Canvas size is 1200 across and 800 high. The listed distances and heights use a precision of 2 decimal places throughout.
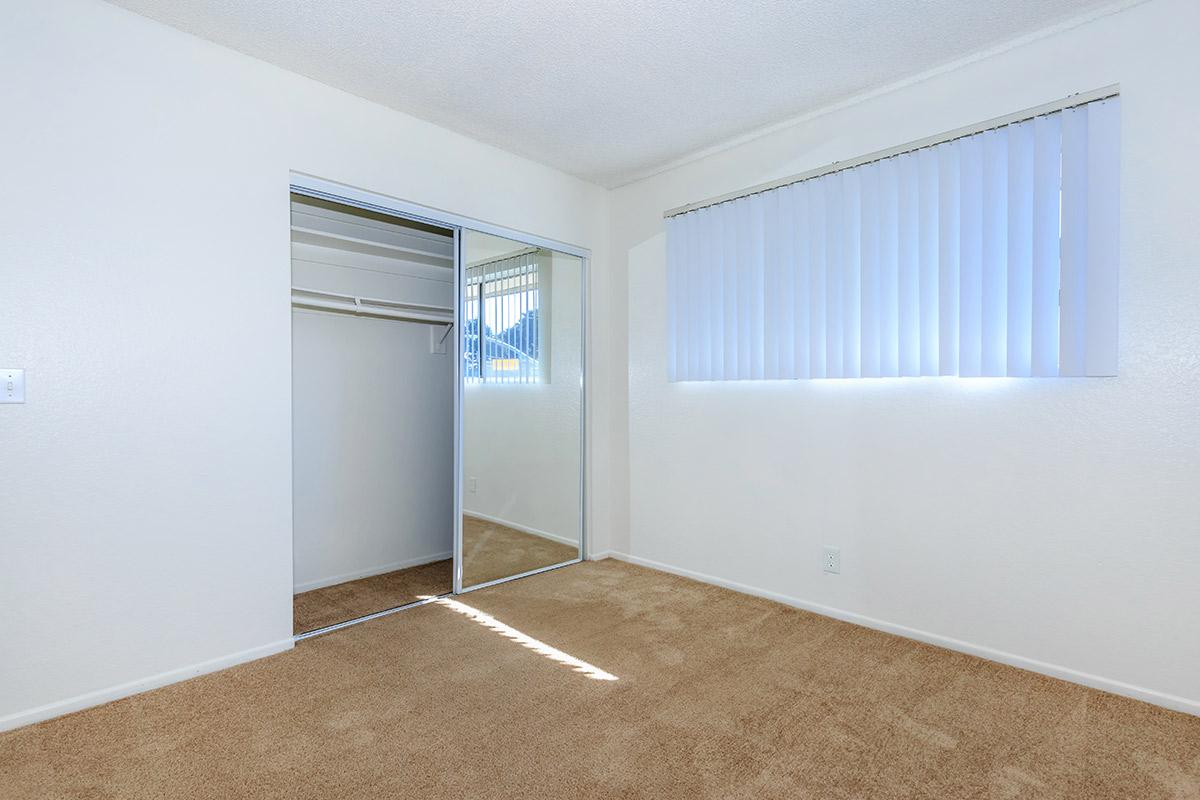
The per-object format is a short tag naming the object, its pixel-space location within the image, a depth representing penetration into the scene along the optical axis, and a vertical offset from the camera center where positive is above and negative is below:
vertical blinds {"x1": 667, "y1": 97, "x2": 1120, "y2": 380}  2.41 +0.61
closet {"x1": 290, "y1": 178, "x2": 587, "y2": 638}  3.55 -0.06
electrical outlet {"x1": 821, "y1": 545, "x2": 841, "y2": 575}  3.19 -0.86
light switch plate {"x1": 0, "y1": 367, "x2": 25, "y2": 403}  2.12 +0.04
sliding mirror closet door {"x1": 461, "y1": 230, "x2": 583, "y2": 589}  3.61 -0.08
